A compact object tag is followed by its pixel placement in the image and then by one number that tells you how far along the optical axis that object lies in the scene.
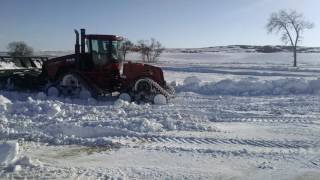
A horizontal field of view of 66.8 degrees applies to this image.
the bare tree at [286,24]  31.68
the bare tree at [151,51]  34.18
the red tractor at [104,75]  8.14
